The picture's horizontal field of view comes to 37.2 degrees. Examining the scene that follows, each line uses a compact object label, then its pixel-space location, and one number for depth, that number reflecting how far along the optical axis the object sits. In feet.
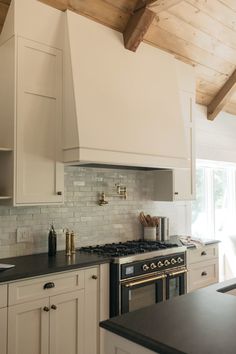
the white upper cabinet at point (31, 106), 8.71
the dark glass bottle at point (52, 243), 9.82
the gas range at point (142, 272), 9.47
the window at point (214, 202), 17.47
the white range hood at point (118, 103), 9.39
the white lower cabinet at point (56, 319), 7.64
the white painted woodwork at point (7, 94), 8.73
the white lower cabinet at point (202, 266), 12.26
